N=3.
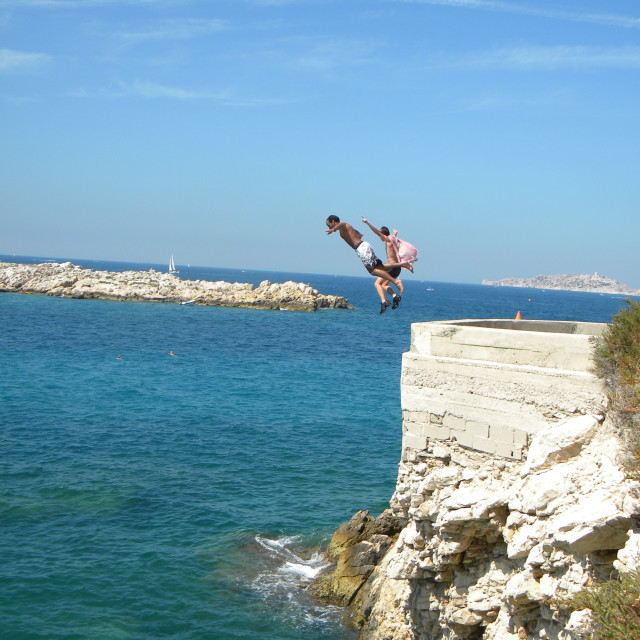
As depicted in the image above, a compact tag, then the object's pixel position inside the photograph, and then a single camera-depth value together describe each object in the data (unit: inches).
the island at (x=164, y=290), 3452.3
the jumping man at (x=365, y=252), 409.1
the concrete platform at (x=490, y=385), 340.2
